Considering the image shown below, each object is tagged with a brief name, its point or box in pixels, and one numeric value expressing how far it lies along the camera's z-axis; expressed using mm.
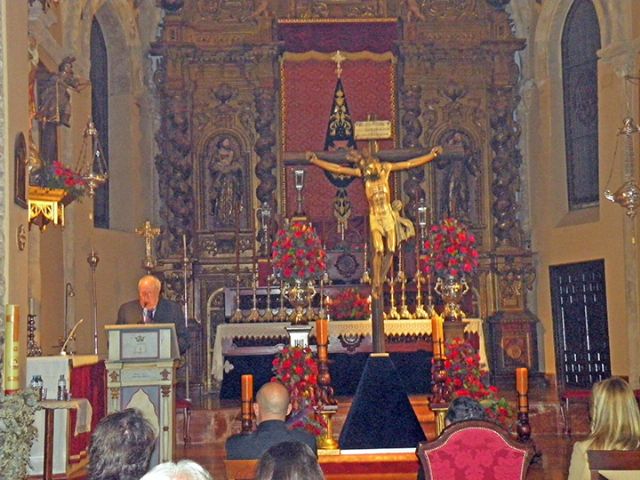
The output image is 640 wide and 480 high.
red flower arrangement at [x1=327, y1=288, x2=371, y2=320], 16594
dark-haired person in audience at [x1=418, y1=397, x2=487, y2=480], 7219
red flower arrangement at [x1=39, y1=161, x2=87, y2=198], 12195
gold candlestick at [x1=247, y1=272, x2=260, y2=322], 16694
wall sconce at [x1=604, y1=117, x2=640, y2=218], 13984
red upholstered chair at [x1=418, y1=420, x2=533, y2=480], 6555
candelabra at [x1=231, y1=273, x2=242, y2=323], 16766
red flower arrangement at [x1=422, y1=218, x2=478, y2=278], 15578
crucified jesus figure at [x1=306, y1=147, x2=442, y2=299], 13211
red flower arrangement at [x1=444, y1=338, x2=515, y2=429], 12172
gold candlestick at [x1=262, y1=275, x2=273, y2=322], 16688
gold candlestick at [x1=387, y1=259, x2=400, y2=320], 15945
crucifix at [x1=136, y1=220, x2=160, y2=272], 14188
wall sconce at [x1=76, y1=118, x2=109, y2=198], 13539
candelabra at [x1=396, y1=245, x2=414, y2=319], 16000
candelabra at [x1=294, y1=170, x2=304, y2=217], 18828
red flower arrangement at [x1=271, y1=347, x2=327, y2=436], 11906
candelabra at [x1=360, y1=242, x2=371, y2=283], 18000
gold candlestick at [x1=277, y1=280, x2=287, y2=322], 16594
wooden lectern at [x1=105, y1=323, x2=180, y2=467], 10727
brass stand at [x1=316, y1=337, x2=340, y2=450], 11023
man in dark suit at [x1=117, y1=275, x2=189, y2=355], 11203
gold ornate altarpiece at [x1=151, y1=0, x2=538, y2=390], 19781
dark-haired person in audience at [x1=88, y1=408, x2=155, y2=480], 4676
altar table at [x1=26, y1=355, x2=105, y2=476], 10648
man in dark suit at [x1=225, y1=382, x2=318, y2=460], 6648
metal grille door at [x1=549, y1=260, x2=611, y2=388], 18062
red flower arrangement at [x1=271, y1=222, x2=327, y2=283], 15094
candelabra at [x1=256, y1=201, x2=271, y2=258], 19438
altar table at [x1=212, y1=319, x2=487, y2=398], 15633
